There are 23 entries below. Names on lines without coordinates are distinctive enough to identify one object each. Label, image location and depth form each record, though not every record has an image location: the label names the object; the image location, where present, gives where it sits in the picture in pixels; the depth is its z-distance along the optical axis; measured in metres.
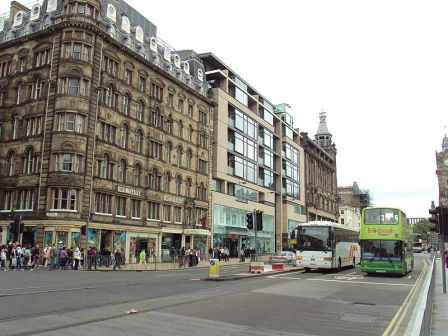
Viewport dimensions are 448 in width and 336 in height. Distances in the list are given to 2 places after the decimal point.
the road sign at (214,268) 23.10
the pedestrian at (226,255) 49.03
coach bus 28.80
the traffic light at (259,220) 25.80
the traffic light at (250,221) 25.68
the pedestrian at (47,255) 32.53
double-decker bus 25.95
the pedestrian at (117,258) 32.78
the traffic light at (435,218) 16.14
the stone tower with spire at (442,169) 106.16
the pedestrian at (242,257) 49.00
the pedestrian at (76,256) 31.05
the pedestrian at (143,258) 35.98
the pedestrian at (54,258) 31.39
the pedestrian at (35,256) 31.74
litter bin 39.19
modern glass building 60.44
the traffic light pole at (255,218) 25.78
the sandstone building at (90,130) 37.44
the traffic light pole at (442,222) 15.48
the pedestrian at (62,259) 30.92
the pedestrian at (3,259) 29.08
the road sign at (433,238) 22.30
